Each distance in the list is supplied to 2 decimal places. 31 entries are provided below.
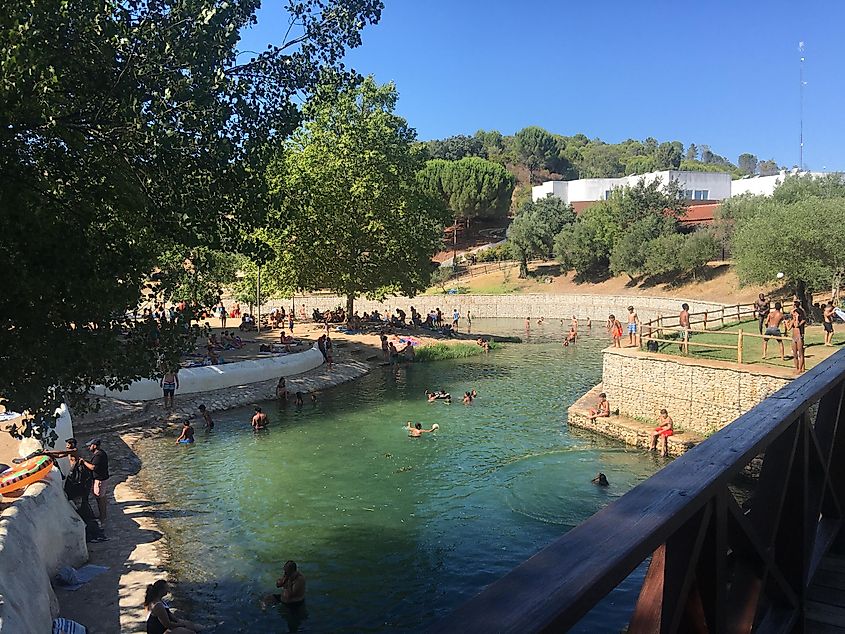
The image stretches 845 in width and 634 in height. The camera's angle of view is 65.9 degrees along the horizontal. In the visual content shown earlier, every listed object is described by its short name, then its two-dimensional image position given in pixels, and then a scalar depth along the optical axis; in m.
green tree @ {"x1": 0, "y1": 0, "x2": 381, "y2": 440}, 6.68
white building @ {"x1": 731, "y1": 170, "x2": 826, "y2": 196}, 72.50
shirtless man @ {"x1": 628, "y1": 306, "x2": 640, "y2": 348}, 25.09
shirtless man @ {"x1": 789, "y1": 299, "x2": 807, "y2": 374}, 18.38
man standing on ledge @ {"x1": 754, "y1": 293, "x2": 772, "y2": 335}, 25.44
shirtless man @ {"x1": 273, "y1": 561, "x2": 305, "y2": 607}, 10.98
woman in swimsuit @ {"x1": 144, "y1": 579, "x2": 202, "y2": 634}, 9.25
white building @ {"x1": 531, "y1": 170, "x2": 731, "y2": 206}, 82.25
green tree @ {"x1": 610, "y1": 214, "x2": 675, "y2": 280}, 60.62
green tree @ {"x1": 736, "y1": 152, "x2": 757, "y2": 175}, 179.50
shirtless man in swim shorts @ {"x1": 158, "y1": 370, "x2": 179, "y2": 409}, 23.14
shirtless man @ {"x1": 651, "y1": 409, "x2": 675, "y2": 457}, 19.05
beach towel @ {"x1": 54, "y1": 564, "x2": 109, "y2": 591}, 10.73
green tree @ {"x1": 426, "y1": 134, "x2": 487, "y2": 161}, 116.69
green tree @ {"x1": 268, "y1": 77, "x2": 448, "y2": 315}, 38.12
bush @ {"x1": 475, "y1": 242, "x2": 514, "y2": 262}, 76.44
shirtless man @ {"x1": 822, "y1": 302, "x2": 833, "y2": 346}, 22.31
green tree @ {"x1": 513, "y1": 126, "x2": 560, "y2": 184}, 122.75
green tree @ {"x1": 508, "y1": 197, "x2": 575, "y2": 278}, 69.62
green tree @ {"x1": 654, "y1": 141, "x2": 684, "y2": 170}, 121.00
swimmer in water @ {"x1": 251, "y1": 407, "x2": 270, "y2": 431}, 22.11
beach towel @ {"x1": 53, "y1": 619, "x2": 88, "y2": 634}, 8.77
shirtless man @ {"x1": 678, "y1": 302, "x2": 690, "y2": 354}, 21.21
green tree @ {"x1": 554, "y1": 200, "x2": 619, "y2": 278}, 64.81
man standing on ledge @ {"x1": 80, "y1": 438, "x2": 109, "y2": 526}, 13.72
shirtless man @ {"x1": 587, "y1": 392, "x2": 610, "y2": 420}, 21.78
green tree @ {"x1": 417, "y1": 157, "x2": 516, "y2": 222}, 85.94
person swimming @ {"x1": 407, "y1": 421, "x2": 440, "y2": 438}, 21.17
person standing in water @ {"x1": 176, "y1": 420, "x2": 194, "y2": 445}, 20.23
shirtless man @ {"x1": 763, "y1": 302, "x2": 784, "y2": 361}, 20.47
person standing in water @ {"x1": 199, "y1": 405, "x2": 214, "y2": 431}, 22.12
